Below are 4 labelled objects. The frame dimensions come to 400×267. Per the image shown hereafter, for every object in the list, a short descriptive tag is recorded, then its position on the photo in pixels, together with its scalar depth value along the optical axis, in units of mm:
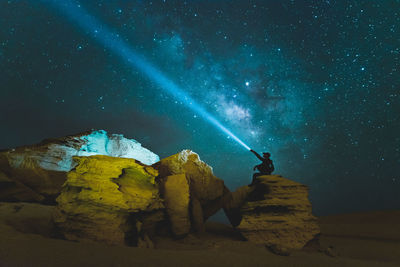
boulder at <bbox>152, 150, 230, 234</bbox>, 10283
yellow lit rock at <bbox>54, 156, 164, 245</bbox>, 6266
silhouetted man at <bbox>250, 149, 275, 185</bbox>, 10828
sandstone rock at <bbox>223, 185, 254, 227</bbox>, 10742
